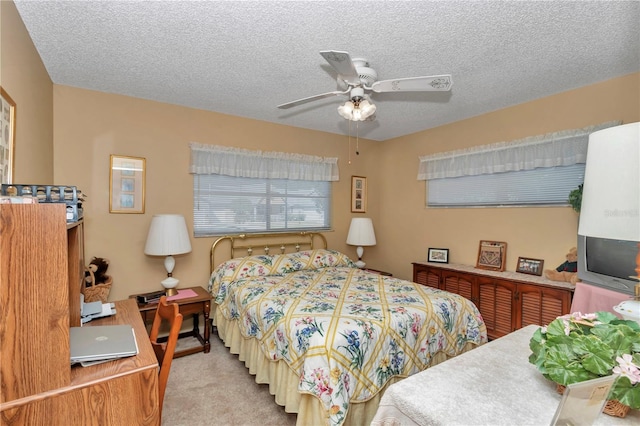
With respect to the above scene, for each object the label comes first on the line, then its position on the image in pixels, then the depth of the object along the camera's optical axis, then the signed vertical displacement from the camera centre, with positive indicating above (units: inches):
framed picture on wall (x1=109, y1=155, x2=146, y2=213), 120.5 +6.8
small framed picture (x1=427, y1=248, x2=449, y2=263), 155.8 -23.8
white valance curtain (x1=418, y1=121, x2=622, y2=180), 113.7 +24.4
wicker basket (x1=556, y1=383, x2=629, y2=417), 33.4 -21.4
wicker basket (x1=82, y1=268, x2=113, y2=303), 99.7 -30.4
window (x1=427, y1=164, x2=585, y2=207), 119.0 +10.5
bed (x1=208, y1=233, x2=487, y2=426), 70.8 -34.7
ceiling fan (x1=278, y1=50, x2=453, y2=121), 73.4 +32.3
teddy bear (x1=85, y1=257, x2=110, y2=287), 108.2 -25.5
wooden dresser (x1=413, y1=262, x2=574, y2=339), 108.4 -32.8
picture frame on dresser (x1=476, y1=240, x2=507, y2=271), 134.8 -19.9
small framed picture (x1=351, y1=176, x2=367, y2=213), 186.4 +8.2
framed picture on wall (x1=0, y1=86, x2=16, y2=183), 57.9 +12.6
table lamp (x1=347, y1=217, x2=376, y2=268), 167.9 -14.3
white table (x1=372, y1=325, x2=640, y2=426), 33.8 -22.7
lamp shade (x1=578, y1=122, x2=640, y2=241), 32.8 +3.4
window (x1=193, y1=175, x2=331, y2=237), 141.5 -0.1
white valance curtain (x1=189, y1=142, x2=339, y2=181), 137.8 +20.6
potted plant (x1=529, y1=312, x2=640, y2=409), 32.8 -16.1
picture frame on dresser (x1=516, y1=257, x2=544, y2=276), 123.4 -22.2
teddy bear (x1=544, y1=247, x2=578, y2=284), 109.8 -21.2
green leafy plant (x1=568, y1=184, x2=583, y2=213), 102.1 +5.2
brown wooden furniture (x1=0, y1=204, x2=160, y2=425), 35.8 -16.1
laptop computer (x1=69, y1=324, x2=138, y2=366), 48.2 -24.9
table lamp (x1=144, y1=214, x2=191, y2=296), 116.0 -13.9
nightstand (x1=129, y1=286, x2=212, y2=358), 112.0 -40.6
